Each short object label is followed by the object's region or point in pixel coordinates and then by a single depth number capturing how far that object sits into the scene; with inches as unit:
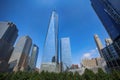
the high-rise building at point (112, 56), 1456.2
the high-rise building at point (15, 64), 4136.8
